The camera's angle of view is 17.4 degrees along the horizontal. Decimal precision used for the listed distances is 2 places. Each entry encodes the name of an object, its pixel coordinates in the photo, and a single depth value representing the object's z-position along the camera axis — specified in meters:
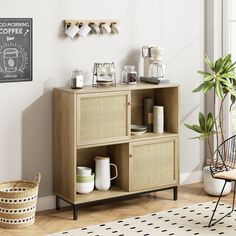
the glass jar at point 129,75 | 6.56
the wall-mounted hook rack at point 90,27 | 6.28
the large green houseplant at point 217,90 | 6.62
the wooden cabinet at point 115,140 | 6.06
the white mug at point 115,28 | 6.58
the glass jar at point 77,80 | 6.15
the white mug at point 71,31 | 6.28
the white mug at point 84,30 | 6.36
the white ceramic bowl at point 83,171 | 6.29
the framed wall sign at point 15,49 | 6.00
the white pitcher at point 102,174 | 6.44
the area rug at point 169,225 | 5.74
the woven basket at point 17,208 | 5.82
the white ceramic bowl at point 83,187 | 6.26
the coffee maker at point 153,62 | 6.71
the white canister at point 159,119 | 6.74
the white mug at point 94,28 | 6.46
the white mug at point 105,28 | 6.50
